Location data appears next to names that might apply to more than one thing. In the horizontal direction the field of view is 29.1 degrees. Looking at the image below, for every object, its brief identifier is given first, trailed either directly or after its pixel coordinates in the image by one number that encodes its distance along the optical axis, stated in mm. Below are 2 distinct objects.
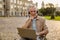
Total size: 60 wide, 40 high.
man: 1761
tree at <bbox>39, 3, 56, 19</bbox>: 36602
